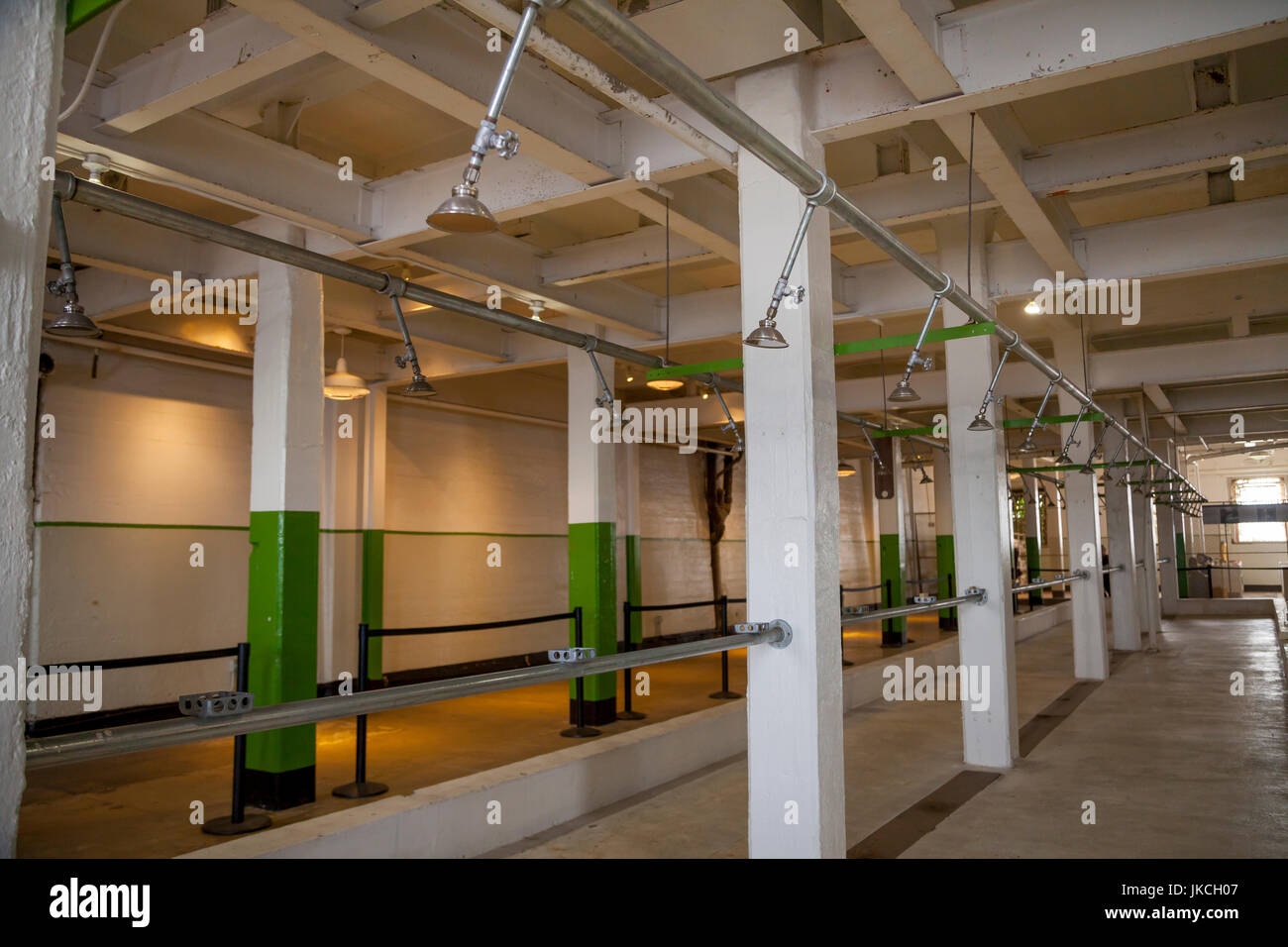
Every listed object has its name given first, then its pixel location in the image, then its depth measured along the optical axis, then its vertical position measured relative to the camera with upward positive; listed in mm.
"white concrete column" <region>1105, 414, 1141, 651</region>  11016 -167
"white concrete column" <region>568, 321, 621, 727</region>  7594 +351
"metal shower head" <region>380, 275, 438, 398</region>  4305 +981
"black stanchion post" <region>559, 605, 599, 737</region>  6620 -1193
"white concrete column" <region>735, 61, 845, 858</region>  3375 +6
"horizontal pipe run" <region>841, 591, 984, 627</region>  3898 -311
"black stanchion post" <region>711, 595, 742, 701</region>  8011 -1214
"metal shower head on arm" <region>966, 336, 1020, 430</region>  5062 +716
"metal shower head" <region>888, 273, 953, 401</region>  3832 +813
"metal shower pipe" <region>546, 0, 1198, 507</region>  2021 +1181
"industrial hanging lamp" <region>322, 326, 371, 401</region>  6906 +1333
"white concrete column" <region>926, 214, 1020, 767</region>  5750 +34
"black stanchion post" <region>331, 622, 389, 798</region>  4953 -1219
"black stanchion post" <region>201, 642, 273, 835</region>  4402 -1249
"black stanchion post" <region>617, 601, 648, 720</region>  7434 -1323
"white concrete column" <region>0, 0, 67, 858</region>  1449 +479
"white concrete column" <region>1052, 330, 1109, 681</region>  8977 -40
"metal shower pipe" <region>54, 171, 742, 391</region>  3201 +1318
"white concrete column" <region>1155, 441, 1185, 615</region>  16969 -236
